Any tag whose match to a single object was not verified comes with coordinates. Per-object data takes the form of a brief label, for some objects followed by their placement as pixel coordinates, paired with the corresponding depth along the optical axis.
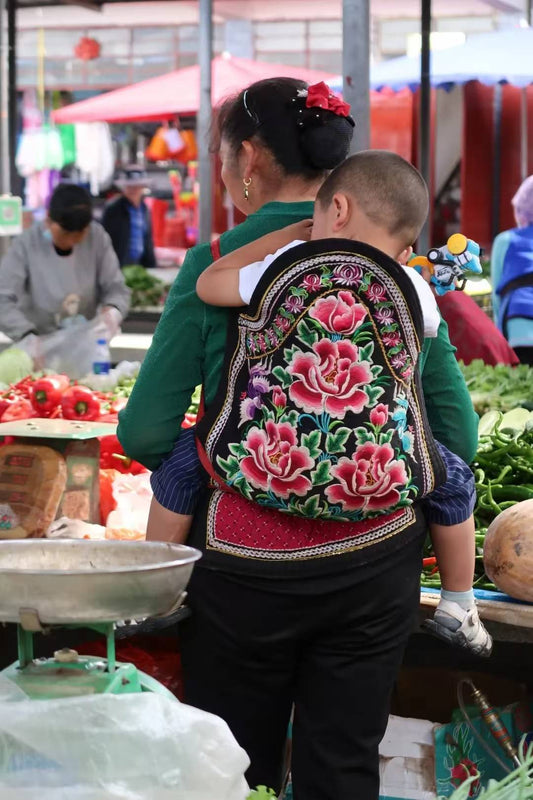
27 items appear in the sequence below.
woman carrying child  2.22
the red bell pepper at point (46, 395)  4.45
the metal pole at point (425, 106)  7.87
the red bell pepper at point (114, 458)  4.13
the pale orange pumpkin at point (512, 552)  2.86
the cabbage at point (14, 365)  5.75
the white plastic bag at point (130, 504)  3.62
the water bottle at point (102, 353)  6.45
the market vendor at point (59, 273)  6.61
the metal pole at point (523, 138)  13.85
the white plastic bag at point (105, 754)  1.54
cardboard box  3.09
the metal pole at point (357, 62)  4.96
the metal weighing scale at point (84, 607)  1.57
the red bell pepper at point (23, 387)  4.76
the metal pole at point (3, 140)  8.85
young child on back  2.12
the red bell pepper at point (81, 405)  4.37
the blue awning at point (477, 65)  10.48
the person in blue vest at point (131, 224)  11.57
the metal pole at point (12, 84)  9.14
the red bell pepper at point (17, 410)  4.41
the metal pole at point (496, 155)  14.38
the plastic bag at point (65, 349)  6.43
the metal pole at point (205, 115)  8.38
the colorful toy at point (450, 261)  2.49
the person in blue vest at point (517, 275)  6.37
